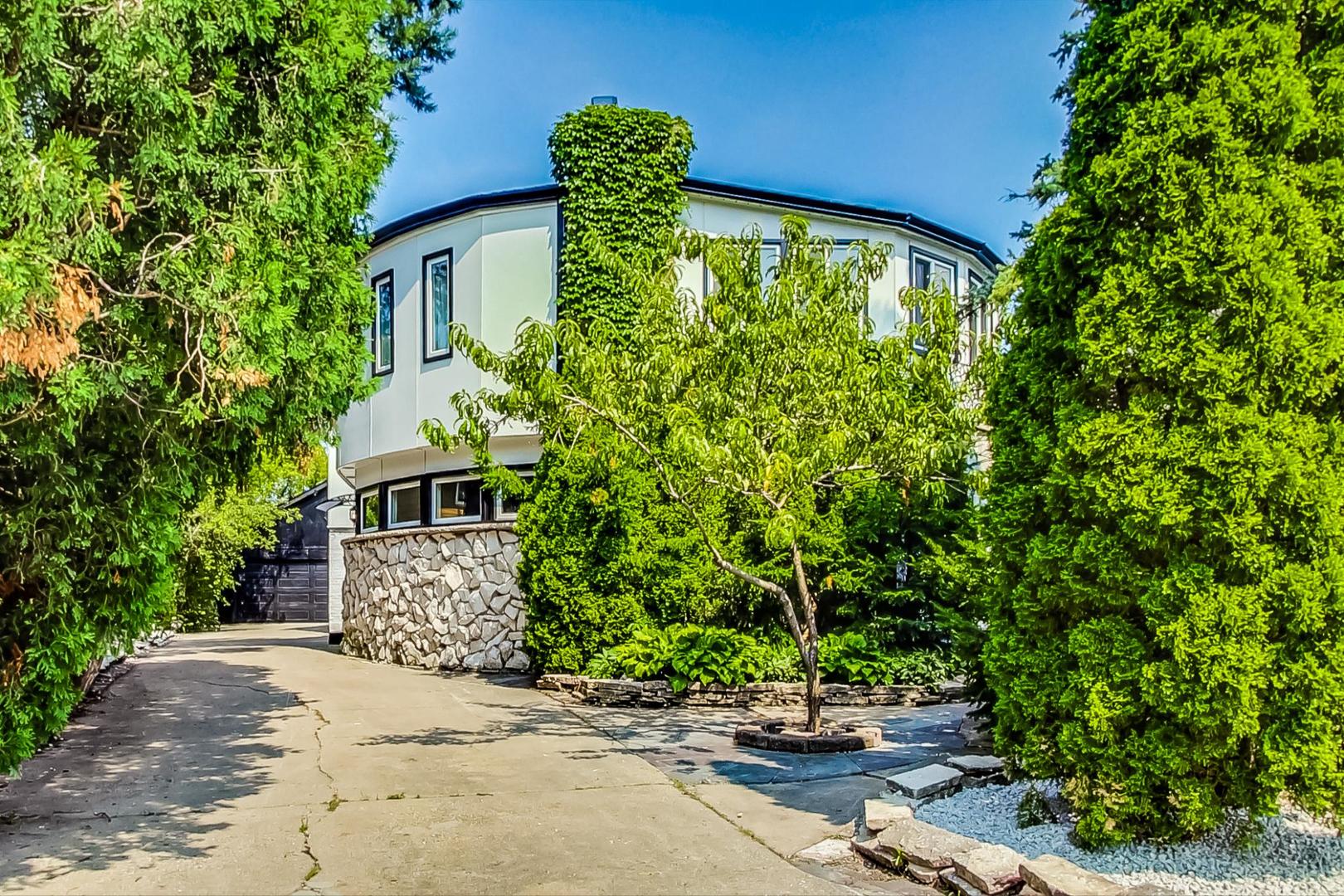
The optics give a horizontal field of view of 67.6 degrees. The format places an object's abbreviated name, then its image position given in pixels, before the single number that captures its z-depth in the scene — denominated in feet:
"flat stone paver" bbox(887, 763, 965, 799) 22.12
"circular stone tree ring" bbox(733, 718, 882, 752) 30.42
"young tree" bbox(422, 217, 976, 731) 29.53
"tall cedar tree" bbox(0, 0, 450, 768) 14.69
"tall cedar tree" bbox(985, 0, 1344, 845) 15.53
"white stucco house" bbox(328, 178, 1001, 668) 49.73
